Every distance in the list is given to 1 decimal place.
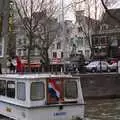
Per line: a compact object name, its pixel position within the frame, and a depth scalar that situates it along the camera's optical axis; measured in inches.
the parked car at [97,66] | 1886.8
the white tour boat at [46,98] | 684.7
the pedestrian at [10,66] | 1289.9
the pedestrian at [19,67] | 889.9
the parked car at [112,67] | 1929.3
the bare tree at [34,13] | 1891.2
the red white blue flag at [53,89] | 697.6
